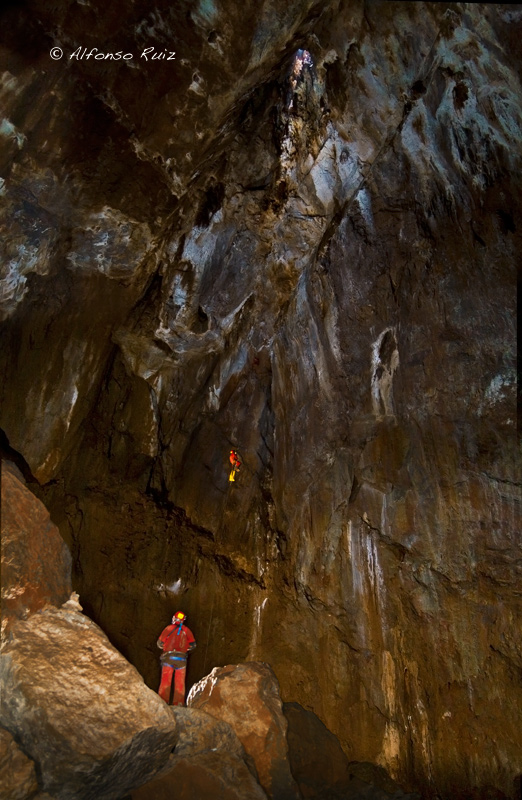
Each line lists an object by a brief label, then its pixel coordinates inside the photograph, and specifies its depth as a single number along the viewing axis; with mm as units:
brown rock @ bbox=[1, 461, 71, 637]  4719
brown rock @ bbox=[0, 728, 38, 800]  4062
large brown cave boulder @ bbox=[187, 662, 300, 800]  5578
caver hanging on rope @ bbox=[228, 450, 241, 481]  8922
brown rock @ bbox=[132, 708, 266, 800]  4863
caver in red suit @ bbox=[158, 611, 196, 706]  7168
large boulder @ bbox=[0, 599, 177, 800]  4176
